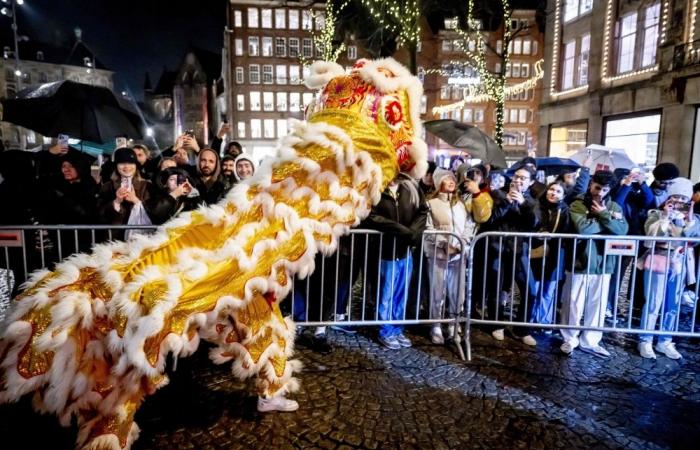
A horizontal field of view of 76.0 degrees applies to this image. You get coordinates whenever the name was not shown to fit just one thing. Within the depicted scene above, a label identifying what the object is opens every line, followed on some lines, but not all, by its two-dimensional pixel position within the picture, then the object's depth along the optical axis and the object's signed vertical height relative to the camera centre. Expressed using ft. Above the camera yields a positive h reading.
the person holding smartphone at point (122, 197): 14.83 -1.11
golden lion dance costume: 7.59 -2.07
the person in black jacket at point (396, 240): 15.08 -2.45
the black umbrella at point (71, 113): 20.57 +2.44
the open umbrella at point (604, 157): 29.27 +0.97
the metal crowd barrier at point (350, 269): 14.89 -3.69
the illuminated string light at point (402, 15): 59.31 +20.82
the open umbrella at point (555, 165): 28.43 +0.38
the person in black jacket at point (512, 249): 16.74 -2.96
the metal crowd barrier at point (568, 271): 15.37 -3.69
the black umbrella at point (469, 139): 21.29 +1.47
